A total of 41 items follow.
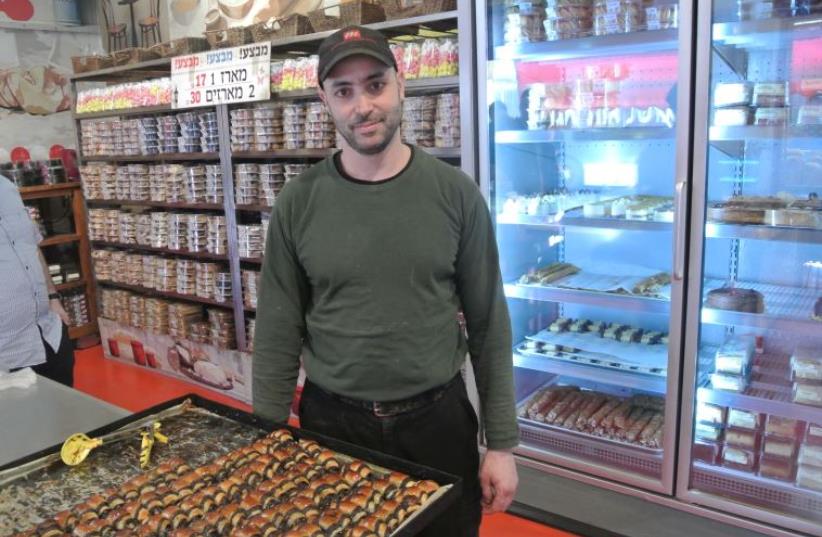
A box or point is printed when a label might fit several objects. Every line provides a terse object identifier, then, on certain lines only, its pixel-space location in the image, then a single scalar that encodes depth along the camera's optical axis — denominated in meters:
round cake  2.75
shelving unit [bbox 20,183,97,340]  5.82
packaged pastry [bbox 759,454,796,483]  2.76
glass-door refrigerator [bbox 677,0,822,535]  2.52
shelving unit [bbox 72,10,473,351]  3.29
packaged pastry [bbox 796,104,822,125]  2.46
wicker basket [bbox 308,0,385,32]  3.50
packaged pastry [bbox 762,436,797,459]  2.79
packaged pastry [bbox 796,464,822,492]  2.66
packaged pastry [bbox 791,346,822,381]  2.65
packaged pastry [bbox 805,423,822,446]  2.77
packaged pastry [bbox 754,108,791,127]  2.54
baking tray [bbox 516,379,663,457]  3.03
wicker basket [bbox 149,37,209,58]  4.49
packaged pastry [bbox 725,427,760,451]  2.88
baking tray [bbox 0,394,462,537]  1.33
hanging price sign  4.05
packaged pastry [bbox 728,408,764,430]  2.88
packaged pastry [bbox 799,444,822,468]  2.70
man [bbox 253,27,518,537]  1.70
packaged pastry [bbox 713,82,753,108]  2.62
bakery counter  1.89
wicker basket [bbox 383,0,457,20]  3.23
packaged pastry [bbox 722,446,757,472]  2.86
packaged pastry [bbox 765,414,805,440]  2.81
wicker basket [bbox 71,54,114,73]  5.11
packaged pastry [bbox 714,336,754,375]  2.85
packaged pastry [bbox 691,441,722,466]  2.95
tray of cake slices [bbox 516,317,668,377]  3.13
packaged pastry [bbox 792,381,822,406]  2.62
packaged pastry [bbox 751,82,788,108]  2.58
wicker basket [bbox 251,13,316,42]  3.88
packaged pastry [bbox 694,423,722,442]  2.96
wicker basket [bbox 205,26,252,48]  4.20
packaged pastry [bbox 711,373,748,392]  2.82
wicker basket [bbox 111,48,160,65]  4.80
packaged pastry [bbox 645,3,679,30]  2.66
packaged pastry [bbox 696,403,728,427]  2.96
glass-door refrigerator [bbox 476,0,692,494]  2.85
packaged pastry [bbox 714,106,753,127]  2.58
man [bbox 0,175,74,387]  2.81
